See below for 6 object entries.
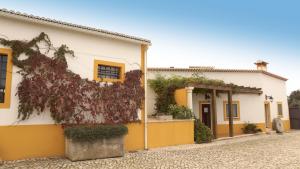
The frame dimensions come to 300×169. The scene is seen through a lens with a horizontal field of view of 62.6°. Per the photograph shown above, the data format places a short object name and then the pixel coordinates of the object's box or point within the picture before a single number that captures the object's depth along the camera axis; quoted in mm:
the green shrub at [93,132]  8609
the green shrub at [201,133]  13449
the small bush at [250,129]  18625
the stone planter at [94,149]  8648
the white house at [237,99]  17875
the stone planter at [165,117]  13522
